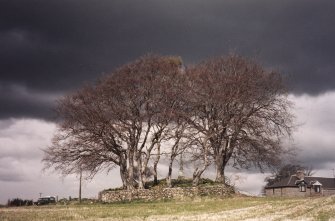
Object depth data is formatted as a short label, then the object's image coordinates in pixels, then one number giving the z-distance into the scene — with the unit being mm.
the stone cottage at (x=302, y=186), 87812
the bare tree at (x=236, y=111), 47625
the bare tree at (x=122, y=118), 49094
